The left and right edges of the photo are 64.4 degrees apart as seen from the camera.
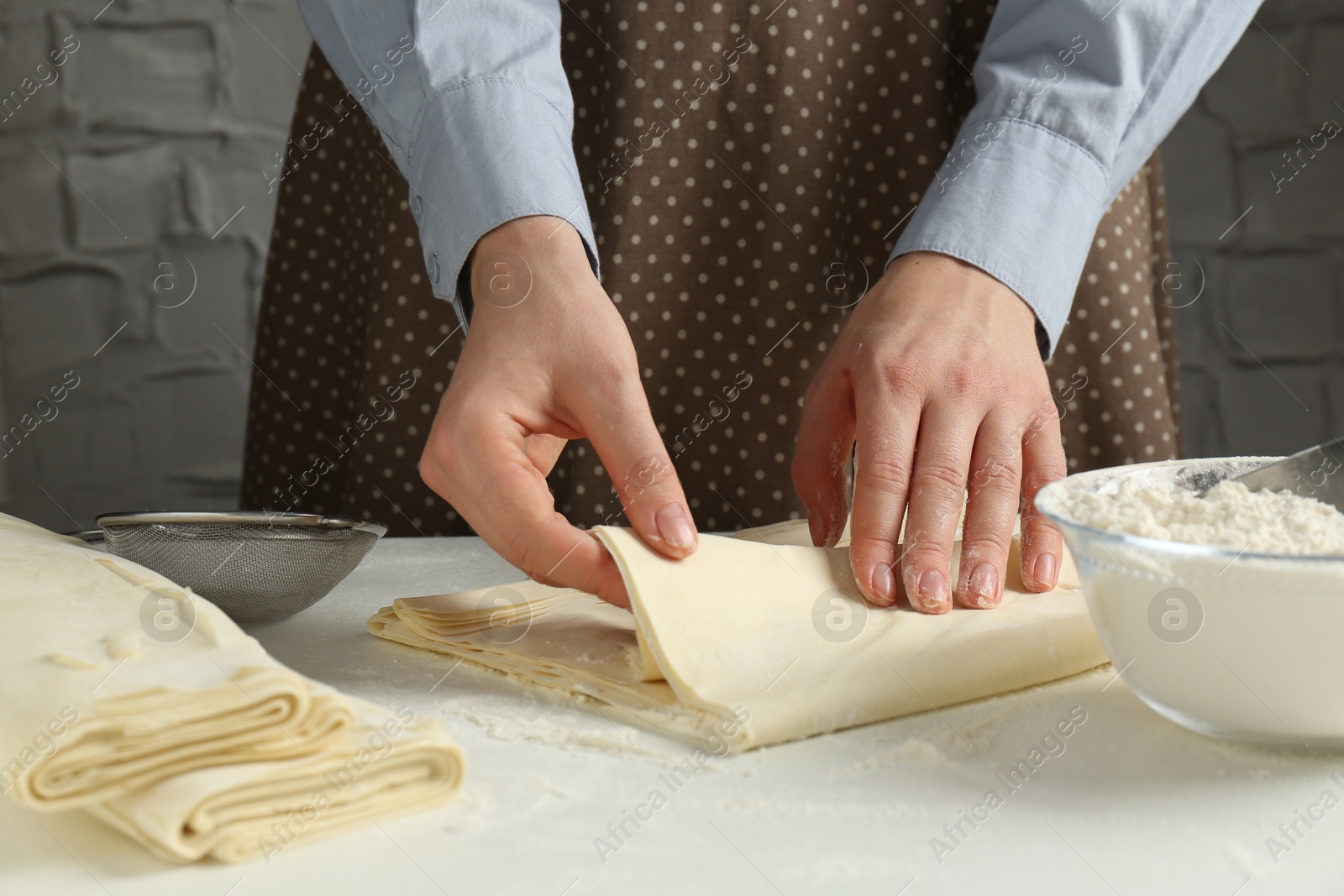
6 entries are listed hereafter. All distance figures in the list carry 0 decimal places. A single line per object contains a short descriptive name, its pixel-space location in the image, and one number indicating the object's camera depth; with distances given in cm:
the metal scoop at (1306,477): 61
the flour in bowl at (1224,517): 51
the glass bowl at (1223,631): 43
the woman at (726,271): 71
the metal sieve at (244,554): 69
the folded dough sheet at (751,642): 54
